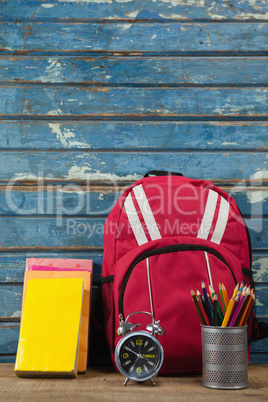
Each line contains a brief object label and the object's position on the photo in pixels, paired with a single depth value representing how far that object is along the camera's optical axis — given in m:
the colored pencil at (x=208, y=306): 1.83
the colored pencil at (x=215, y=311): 1.82
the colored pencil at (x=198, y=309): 1.83
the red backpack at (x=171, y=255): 1.89
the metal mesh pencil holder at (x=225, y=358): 1.81
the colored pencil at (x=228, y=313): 1.82
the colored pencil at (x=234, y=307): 1.83
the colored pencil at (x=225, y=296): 1.84
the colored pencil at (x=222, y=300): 1.84
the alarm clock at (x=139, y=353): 1.84
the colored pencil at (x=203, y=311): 1.84
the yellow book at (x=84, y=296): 1.94
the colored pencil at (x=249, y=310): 1.84
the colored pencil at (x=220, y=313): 1.84
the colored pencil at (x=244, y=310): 1.83
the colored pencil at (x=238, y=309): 1.83
